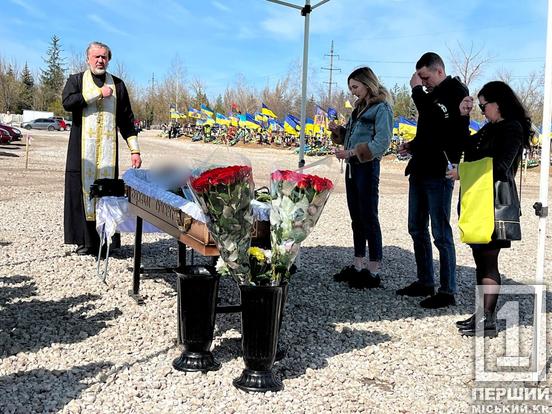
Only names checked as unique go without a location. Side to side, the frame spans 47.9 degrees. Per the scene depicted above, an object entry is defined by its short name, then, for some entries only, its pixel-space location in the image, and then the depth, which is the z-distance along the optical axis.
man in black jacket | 5.09
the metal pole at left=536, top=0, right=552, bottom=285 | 3.57
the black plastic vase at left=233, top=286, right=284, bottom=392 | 3.64
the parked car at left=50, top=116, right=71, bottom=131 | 60.00
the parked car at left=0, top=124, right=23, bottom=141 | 32.43
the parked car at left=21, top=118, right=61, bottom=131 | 58.50
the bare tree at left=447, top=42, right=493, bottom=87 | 22.95
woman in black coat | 4.32
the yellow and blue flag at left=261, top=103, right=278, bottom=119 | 52.72
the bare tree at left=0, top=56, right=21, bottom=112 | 71.69
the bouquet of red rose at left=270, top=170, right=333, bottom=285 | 3.63
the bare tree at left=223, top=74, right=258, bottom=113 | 74.56
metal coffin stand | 3.98
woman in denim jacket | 5.49
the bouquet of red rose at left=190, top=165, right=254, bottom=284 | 3.51
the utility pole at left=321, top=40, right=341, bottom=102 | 64.95
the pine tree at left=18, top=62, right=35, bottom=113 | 78.69
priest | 6.46
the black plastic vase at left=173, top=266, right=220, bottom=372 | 3.88
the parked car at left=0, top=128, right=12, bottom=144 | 30.80
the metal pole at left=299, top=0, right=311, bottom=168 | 6.32
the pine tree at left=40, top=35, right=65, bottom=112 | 84.88
